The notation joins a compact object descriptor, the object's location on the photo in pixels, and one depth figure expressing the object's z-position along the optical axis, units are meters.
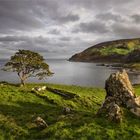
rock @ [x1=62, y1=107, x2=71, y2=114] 18.36
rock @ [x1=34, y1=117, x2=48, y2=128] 14.94
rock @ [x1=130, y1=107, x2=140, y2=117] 15.89
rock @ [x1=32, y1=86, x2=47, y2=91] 28.62
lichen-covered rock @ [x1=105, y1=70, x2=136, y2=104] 18.32
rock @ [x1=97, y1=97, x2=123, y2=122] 14.59
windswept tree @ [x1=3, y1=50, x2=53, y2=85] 36.60
